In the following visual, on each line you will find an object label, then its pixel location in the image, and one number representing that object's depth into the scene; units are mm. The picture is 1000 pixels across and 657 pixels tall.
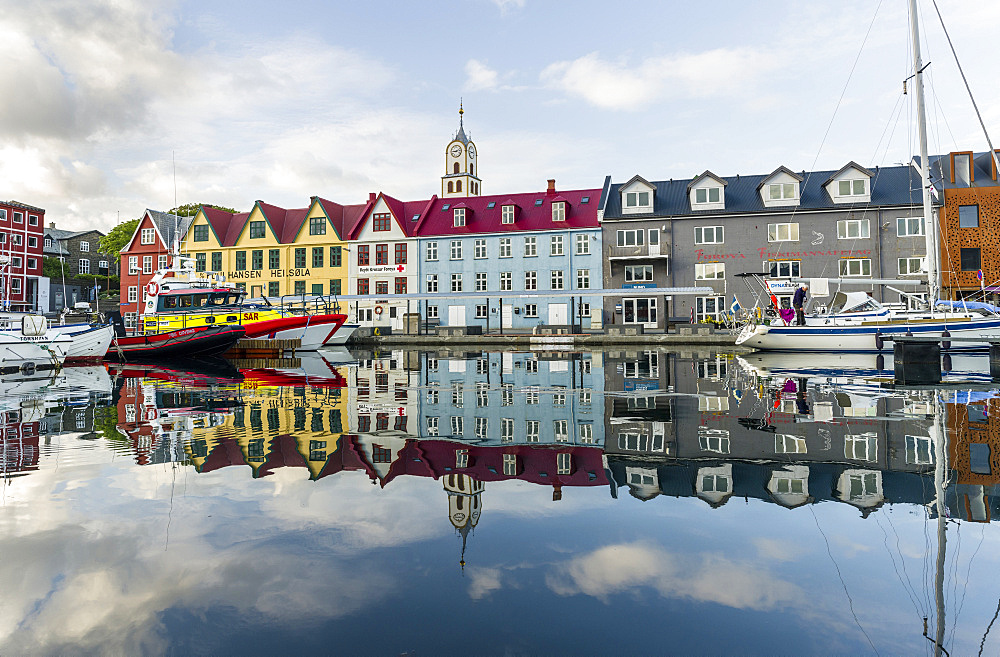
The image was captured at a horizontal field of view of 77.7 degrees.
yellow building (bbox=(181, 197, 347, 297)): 55000
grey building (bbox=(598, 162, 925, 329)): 42688
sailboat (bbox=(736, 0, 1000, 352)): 25688
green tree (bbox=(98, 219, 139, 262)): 71875
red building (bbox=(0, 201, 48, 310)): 66375
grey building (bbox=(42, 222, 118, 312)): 76250
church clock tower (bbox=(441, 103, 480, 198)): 81375
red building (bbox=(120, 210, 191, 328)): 59062
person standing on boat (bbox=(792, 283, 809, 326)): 29391
